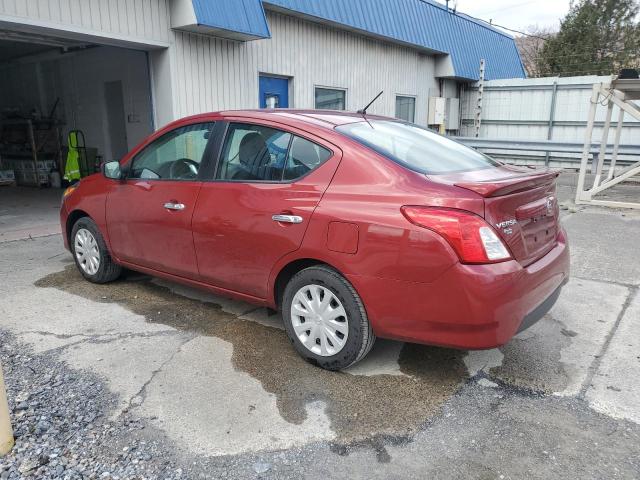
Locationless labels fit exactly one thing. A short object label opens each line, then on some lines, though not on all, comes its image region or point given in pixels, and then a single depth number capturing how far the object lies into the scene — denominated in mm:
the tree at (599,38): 26688
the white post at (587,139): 8789
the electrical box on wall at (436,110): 15562
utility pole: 16700
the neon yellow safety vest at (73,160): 11148
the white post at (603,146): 9305
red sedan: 2682
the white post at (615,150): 9952
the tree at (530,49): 31769
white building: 7488
